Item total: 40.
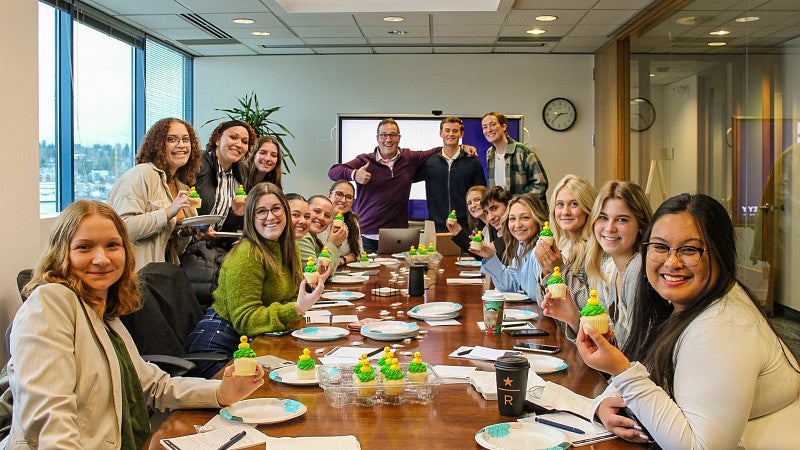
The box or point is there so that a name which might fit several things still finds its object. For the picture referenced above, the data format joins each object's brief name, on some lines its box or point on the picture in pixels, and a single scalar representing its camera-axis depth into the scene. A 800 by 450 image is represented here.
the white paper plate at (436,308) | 3.20
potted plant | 8.31
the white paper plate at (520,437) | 1.65
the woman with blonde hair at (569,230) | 3.20
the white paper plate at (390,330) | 2.73
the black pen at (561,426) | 1.76
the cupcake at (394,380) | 1.93
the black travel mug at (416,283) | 3.74
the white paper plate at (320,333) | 2.70
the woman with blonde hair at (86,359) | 1.70
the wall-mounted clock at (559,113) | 8.70
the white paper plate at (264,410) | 1.82
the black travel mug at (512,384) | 1.83
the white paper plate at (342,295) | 3.68
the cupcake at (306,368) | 2.11
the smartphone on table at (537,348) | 2.52
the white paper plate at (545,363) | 2.25
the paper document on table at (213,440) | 1.66
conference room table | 1.72
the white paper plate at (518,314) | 3.12
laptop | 6.17
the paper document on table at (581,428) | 1.70
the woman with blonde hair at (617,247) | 2.52
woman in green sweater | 2.89
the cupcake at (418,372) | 1.96
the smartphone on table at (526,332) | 2.79
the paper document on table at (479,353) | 2.44
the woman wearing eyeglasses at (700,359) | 1.54
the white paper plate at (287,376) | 2.10
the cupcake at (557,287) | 2.45
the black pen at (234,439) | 1.65
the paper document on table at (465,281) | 4.31
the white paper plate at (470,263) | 5.18
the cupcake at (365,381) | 1.93
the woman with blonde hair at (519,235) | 3.99
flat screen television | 8.48
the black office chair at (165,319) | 2.72
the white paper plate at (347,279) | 4.27
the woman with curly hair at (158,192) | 3.95
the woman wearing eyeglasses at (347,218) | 5.22
